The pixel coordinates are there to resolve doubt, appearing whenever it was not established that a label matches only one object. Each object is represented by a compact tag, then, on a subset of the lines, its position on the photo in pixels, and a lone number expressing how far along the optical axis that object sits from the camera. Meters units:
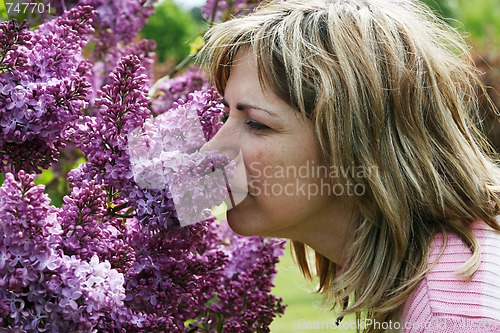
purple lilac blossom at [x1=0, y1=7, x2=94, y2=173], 1.65
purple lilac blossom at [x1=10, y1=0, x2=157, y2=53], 1.81
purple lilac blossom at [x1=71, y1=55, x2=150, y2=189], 1.65
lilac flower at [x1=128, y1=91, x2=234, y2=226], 1.66
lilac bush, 1.58
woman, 1.74
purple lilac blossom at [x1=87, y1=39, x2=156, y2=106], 1.92
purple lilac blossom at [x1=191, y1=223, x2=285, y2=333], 1.79
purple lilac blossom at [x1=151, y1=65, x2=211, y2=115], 1.91
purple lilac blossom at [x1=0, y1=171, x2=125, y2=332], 1.57
